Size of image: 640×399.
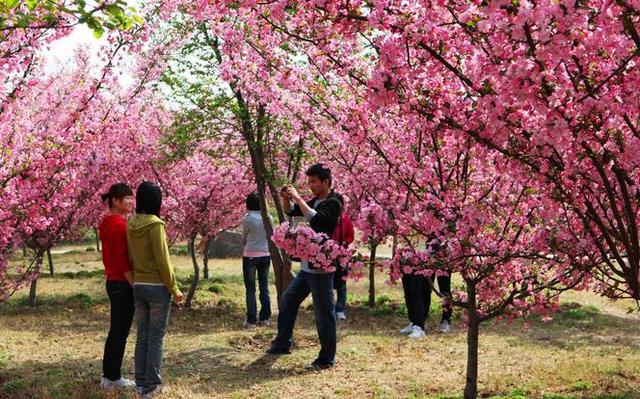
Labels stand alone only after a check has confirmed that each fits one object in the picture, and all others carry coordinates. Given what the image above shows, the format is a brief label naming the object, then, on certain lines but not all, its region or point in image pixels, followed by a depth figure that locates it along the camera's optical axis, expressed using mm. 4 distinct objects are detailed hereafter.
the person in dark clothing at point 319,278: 6438
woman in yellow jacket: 5664
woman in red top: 6055
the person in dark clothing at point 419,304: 9125
